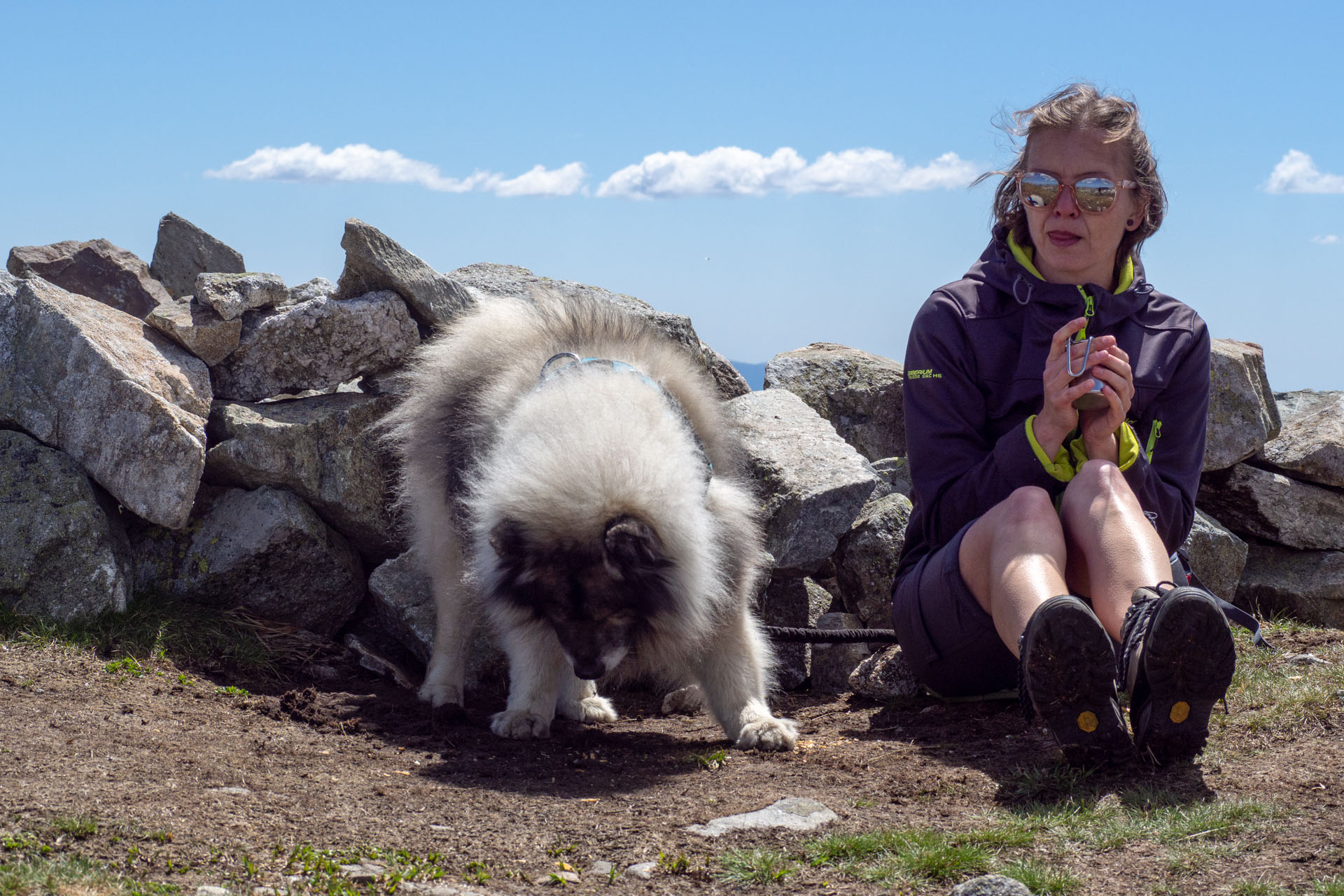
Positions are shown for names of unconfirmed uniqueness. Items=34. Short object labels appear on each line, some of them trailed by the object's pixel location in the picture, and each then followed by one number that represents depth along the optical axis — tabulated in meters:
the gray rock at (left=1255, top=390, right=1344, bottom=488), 6.72
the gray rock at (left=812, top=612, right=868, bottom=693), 4.92
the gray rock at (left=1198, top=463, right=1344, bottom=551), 6.74
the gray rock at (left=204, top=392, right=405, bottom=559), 5.02
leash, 4.52
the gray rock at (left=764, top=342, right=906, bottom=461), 6.55
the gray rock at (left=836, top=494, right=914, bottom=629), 5.09
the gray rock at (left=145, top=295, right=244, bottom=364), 5.12
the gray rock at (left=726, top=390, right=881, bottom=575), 5.05
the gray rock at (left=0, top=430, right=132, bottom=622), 4.43
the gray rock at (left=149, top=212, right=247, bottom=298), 7.18
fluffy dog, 3.44
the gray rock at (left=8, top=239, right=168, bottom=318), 6.64
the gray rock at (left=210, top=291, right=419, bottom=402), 5.32
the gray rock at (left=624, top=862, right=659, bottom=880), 2.49
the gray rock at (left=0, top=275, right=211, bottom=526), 4.64
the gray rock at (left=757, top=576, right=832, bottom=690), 5.18
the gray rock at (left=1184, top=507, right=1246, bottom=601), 5.95
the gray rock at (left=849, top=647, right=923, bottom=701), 4.47
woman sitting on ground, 3.19
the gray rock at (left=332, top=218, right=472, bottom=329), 5.32
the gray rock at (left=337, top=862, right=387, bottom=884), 2.36
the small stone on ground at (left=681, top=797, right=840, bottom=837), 2.78
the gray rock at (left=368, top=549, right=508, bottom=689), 4.99
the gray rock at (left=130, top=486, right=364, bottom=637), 4.88
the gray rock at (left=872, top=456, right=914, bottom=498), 6.01
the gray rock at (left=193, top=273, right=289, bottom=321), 5.17
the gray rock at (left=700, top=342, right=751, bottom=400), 6.24
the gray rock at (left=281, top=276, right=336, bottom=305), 5.45
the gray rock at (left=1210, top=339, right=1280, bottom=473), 6.43
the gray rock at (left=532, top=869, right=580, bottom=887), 2.45
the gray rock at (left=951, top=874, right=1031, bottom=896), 2.22
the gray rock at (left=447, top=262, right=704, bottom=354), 5.91
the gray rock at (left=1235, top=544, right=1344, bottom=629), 6.57
